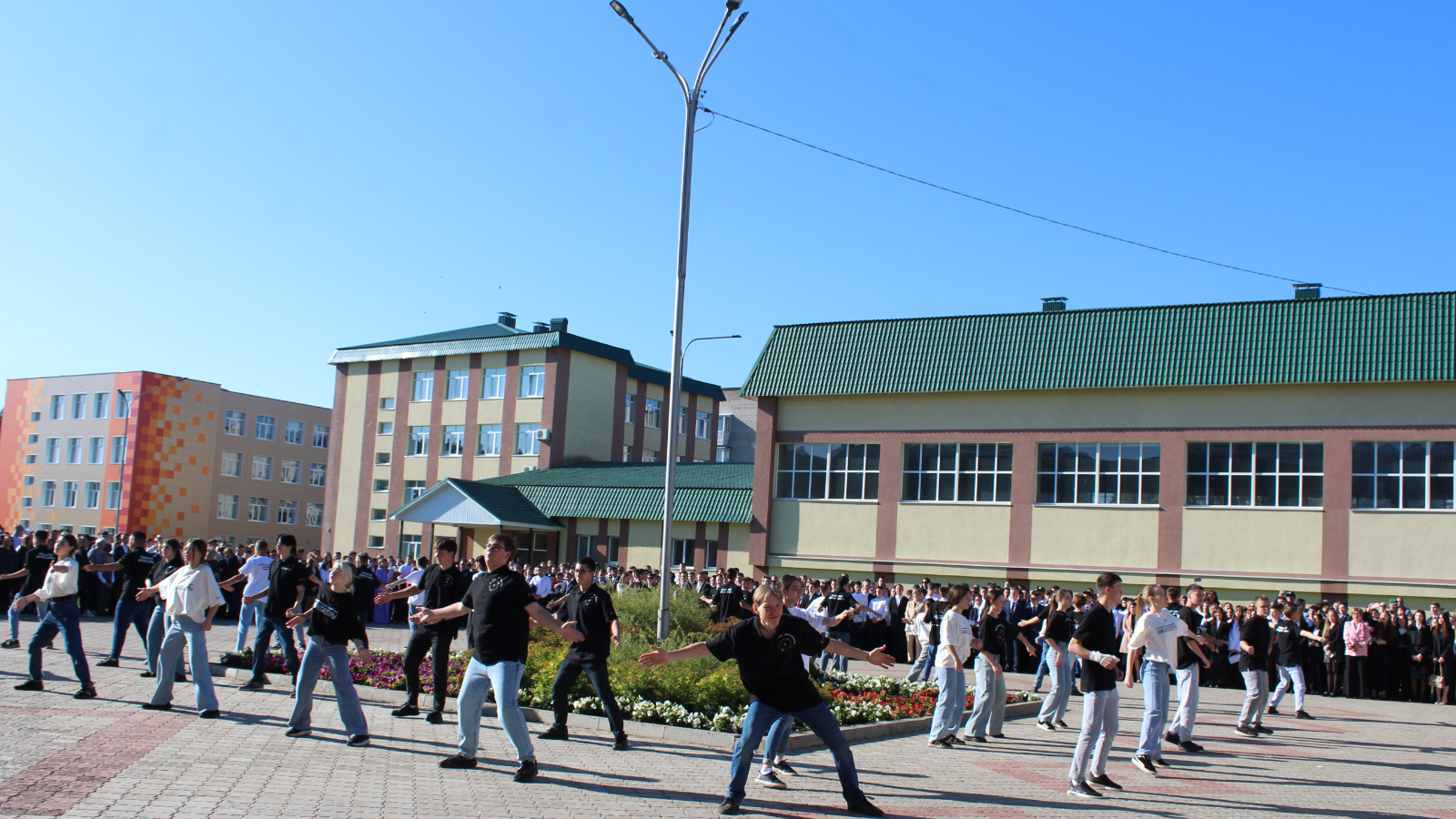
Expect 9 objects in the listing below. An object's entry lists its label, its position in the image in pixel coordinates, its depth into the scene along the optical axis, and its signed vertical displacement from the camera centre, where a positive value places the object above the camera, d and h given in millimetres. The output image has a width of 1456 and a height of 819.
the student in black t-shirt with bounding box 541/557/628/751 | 10805 -1169
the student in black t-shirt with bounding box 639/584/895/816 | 8133 -1006
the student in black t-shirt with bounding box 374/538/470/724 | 11938 -1234
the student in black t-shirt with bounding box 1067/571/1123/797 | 9531 -1133
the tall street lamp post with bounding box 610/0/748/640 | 18484 +5231
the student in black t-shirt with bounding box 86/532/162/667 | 14883 -1275
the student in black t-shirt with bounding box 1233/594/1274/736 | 14133 -1335
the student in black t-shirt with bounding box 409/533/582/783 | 8875 -1047
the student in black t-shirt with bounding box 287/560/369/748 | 9875 -1115
